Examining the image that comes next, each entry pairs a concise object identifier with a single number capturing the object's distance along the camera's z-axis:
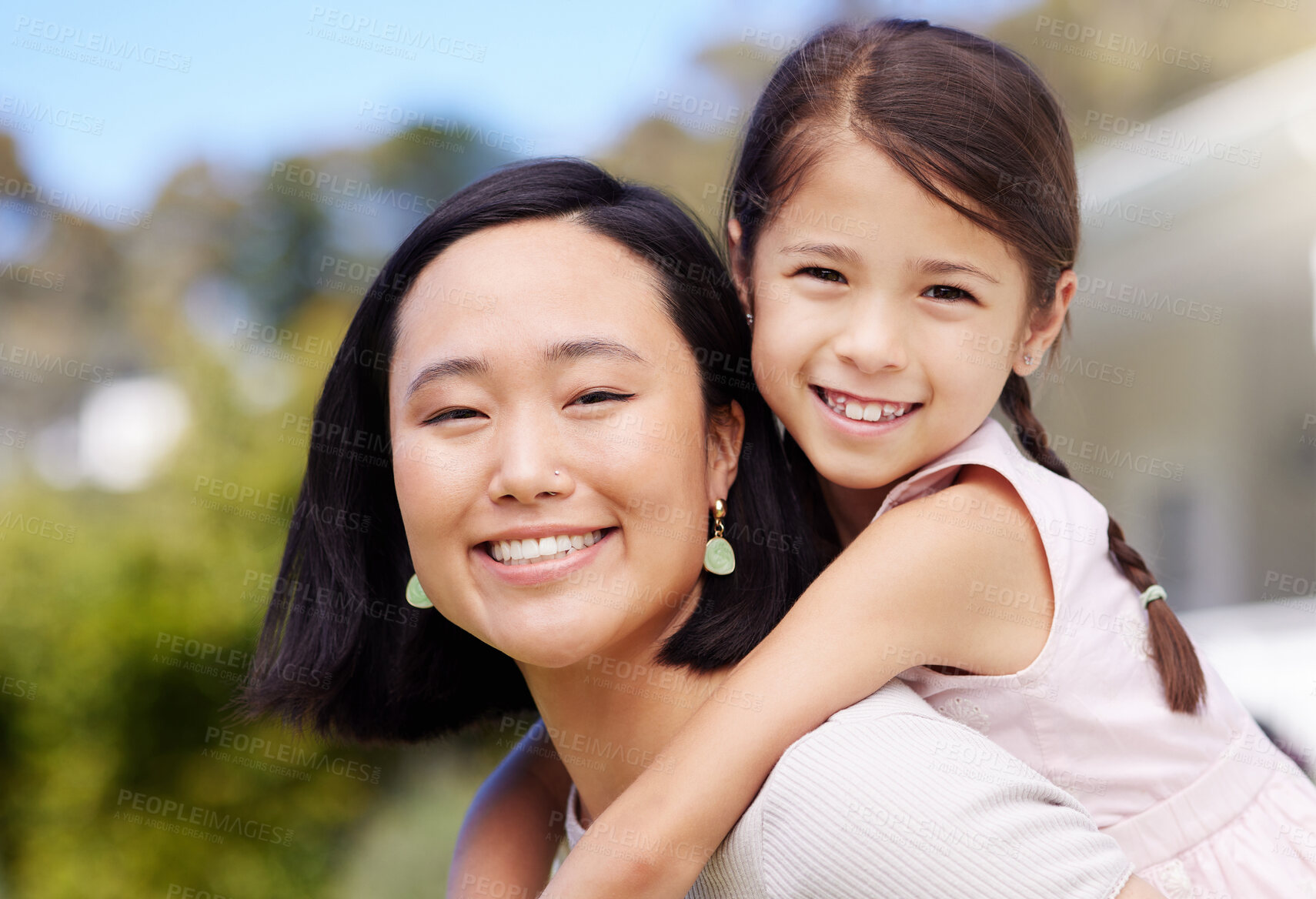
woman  1.46
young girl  1.57
